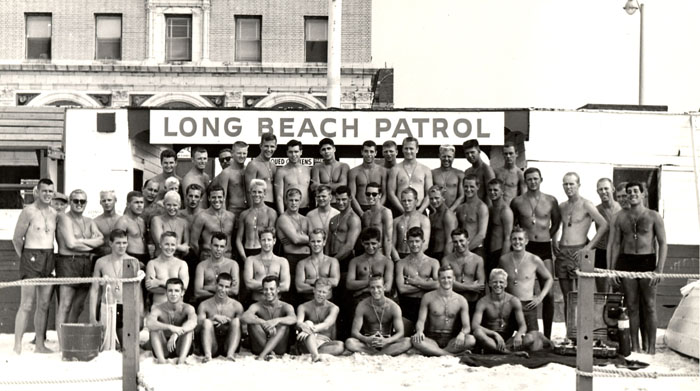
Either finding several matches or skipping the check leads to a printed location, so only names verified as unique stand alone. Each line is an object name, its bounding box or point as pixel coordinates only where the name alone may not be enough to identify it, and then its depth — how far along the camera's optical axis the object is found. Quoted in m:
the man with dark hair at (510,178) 10.71
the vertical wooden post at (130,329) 6.32
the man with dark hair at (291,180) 10.49
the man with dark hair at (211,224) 9.85
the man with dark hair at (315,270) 9.45
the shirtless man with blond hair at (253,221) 9.80
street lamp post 21.55
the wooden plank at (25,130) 22.44
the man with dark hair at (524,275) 9.47
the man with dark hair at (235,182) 10.55
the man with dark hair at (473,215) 10.02
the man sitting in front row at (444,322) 9.02
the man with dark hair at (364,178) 10.49
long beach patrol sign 12.72
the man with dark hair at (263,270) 9.37
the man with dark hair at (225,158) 11.27
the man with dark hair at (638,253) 9.45
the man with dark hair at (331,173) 10.54
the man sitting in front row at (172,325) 8.62
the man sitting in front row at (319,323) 8.87
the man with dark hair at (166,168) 10.62
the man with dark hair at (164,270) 9.25
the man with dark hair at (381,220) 9.84
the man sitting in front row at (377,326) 8.99
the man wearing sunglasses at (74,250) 9.72
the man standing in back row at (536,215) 10.19
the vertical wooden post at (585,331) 6.17
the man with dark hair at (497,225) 10.06
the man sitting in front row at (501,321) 9.06
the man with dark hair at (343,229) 9.81
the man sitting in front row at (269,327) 8.91
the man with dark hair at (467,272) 9.55
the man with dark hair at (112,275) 9.36
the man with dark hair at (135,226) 9.88
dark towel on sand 8.48
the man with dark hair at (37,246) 9.59
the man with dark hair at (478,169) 10.62
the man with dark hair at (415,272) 9.48
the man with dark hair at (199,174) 10.52
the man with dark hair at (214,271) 9.31
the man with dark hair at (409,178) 10.48
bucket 8.80
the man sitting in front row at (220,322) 8.77
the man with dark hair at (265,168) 10.37
